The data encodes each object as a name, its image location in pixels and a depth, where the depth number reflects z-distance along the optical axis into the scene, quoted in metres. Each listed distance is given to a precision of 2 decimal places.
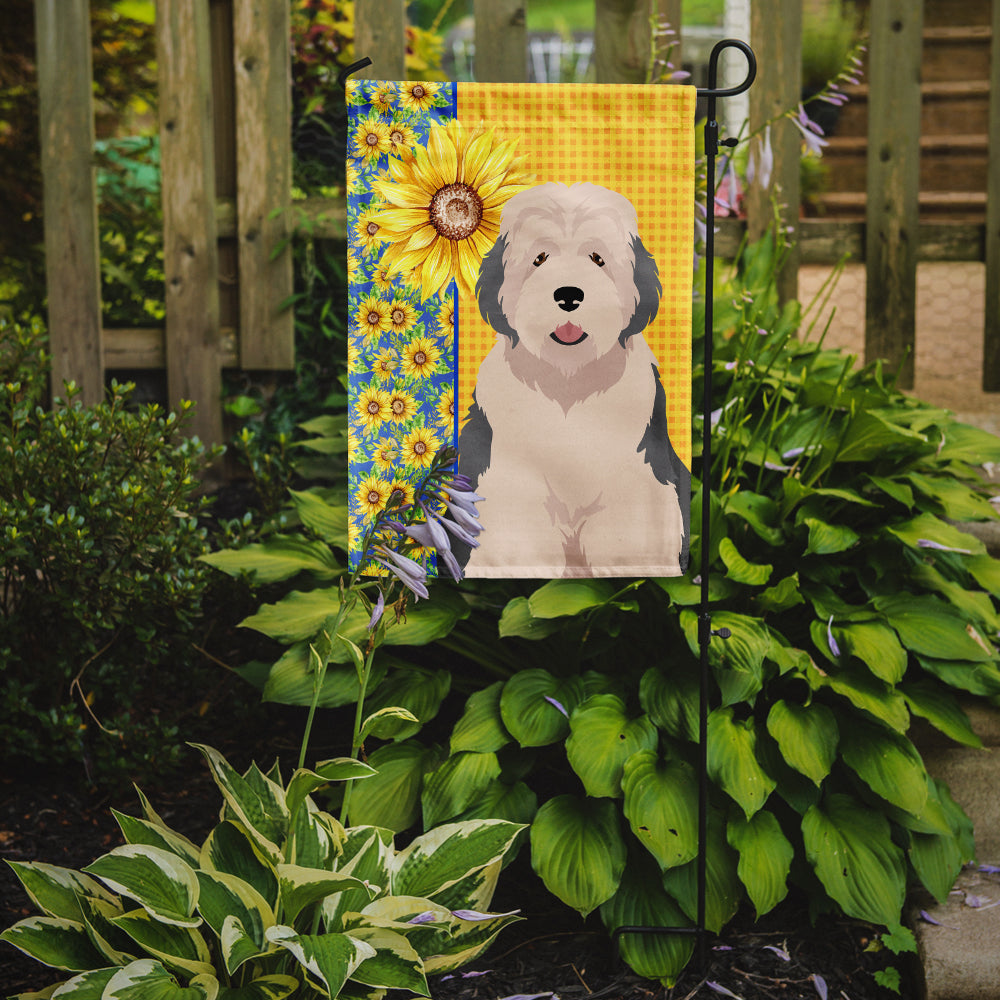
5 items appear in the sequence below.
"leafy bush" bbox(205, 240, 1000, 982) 2.52
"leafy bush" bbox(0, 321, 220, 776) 2.66
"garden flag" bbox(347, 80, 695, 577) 2.45
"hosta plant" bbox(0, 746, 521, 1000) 2.32
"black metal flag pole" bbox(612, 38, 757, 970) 2.46
